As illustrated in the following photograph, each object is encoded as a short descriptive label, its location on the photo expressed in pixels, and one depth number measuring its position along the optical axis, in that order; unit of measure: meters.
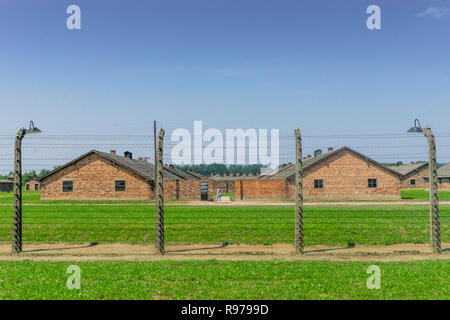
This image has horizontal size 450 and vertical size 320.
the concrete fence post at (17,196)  11.91
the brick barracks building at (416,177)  78.88
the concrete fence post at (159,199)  11.56
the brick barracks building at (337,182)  41.41
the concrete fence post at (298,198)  11.47
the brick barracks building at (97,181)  39.38
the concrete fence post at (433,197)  11.66
